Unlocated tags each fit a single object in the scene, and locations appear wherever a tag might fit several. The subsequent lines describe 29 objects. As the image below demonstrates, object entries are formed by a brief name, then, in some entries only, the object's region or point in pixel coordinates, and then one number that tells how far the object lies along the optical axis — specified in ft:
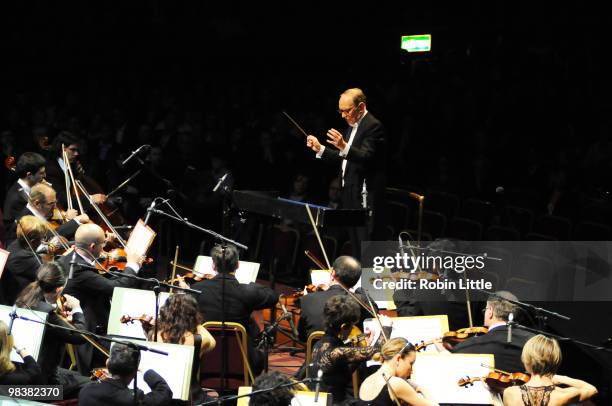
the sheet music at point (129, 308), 42.34
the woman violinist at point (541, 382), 35.68
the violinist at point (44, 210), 52.95
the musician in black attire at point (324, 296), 44.70
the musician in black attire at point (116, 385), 34.24
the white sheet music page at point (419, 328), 42.47
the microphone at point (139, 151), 56.34
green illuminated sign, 89.04
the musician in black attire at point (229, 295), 45.50
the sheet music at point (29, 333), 38.01
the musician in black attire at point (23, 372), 37.37
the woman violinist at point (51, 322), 39.50
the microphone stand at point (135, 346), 32.01
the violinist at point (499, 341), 40.89
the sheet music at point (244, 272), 50.36
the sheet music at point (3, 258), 43.62
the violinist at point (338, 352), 38.52
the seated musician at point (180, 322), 39.27
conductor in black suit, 51.78
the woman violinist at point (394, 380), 35.99
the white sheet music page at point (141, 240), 47.37
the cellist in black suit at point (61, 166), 63.67
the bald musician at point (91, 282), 45.60
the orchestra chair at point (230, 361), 42.96
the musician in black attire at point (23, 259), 47.24
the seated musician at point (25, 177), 57.06
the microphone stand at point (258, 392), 30.01
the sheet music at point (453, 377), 38.27
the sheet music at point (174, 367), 36.70
